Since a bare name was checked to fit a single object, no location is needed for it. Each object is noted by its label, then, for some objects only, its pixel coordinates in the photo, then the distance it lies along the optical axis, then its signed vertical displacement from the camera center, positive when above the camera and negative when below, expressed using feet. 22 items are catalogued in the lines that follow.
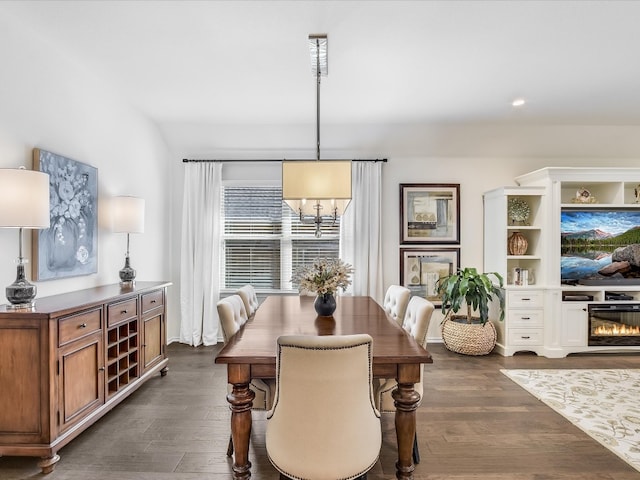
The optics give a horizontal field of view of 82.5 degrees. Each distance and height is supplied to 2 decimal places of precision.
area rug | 8.26 -4.54
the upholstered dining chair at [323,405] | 5.05 -2.36
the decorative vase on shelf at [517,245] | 15.01 -0.29
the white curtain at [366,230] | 15.60 +0.35
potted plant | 13.98 -2.78
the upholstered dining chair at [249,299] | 9.88 -1.72
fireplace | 14.38 -3.43
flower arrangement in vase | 8.85 -1.06
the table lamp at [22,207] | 6.84 +0.62
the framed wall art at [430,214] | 16.03 +1.06
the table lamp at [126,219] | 11.28 +0.62
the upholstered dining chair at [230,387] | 7.38 -2.94
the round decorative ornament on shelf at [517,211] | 15.16 +1.13
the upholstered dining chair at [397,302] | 9.91 -1.79
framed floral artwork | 8.79 +0.43
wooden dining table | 5.98 -2.24
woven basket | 14.06 -3.88
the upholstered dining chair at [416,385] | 7.36 -2.93
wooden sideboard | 7.03 -2.73
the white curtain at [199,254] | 15.67 -0.67
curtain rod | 15.74 +3.38
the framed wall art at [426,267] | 16.02 -1.27
